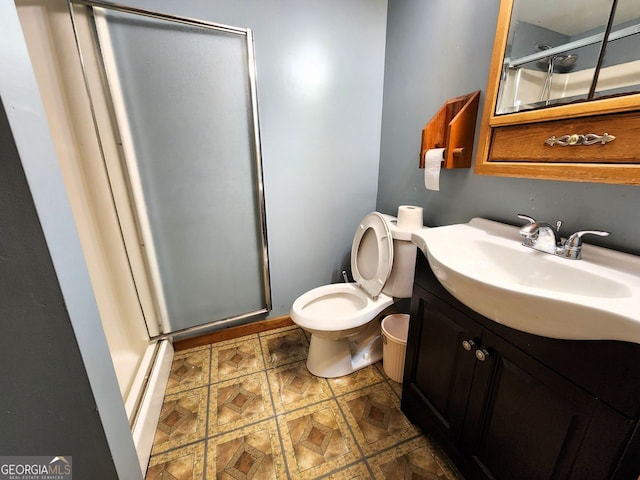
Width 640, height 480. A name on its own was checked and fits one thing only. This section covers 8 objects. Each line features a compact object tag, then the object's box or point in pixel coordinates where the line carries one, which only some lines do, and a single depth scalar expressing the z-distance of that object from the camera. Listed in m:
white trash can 1.34
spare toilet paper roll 1.29
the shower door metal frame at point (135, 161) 1.08
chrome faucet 0.74
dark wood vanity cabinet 0.51
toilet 1.27
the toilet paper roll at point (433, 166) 1.11
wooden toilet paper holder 1.06
